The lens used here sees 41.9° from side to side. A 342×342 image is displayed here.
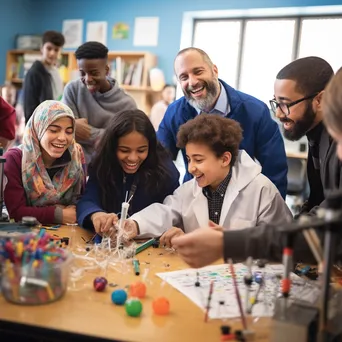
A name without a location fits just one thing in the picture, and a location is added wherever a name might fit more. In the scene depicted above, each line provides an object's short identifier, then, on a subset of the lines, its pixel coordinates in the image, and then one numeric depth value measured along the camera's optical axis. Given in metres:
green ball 1.13
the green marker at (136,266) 1.44
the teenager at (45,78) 3.75
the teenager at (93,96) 2.62
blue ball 1.19
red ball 1.27
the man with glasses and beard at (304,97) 1.79
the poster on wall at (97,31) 6.17
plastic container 1.14
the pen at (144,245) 1.68
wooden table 1.04
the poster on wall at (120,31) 6.07
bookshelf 5.82
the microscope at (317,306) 0.92
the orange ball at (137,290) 1.24
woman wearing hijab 2.03
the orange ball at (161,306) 1.15
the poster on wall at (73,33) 6.30
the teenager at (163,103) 5.47
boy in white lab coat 1.89
